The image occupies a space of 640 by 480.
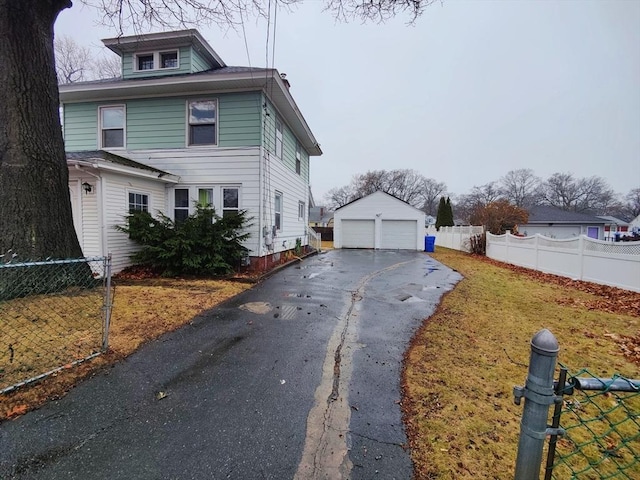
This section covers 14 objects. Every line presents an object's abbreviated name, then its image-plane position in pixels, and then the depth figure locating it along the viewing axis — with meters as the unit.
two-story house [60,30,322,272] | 8.23
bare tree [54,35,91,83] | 21.58
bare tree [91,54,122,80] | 21.27
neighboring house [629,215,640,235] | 42.79
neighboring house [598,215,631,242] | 32.92
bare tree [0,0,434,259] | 5.47
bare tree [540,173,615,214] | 54.94
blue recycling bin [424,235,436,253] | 19.52
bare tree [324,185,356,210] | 60.94
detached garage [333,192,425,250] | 20.73
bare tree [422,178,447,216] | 63.66
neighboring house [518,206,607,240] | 29.77
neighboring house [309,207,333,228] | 47.89
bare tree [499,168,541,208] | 58.97
